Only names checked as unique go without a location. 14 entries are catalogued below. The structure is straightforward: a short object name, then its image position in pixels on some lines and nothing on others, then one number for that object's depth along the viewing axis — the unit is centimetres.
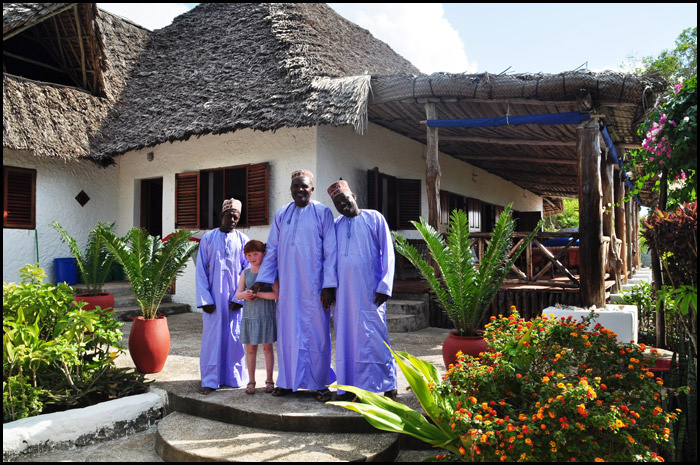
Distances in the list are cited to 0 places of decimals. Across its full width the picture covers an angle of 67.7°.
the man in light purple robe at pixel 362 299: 399
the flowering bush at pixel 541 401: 275
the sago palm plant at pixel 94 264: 681
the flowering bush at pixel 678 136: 304
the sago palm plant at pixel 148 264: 500
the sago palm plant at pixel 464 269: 439
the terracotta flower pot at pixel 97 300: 623
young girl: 422
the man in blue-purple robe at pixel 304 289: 409
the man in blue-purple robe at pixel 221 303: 442
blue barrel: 948
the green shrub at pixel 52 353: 380
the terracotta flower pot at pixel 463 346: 416
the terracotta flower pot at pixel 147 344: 479
